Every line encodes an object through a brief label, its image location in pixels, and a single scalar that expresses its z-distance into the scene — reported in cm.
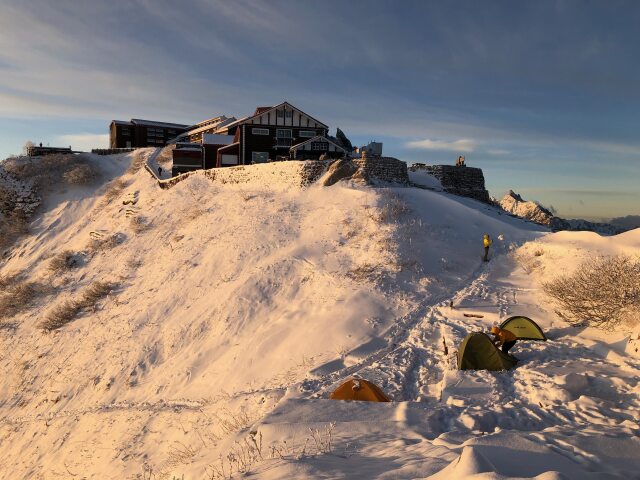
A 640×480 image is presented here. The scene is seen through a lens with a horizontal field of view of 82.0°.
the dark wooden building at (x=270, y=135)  4050
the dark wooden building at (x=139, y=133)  6481
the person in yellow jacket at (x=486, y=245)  1906
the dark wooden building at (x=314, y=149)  3900
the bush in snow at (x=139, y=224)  2867
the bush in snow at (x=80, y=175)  4120
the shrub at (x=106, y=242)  2770
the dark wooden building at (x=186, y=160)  4262
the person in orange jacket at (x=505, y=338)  1052
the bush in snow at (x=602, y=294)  1052
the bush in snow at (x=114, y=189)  3837
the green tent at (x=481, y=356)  988
